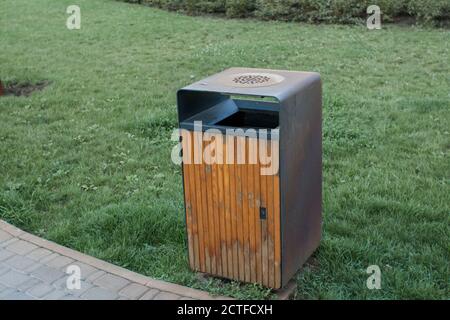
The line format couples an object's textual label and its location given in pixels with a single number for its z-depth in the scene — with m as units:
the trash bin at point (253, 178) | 3.21
